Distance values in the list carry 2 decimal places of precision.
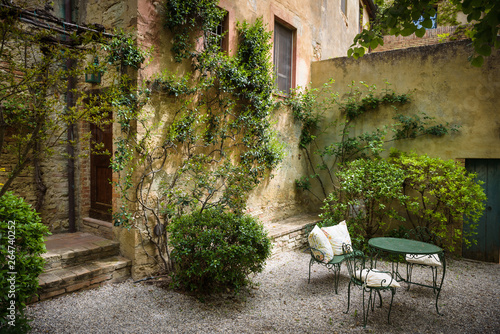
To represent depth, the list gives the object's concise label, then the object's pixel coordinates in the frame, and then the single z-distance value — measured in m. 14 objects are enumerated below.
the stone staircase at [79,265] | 3.87
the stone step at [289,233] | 6.12
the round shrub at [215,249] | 3.96
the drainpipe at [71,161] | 5.34
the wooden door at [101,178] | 5.26
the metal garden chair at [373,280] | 3.67
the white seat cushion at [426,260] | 4.57
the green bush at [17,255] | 2.86
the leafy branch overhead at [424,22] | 2.65
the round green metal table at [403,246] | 4.23
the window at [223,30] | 5.74
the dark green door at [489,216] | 6.16
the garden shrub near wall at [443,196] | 5.84
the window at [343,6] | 10.34
